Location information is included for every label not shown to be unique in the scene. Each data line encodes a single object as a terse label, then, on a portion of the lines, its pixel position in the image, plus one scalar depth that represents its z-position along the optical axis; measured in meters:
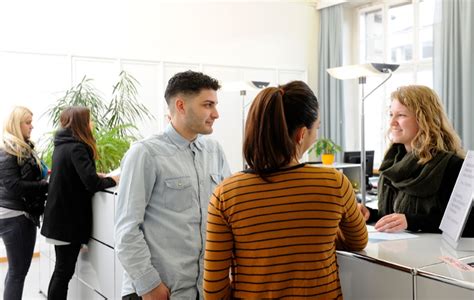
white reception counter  1.11
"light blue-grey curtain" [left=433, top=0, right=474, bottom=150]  5.73
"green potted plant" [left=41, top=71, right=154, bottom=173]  3.59
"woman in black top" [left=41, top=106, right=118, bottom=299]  2.72
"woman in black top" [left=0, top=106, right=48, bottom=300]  2.89
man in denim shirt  1.58
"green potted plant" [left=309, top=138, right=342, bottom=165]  5.13
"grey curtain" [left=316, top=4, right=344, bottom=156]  7.47
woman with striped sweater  1.17
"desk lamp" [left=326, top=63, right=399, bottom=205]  3.51
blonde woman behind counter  1.66
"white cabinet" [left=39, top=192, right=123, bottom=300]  2.66
